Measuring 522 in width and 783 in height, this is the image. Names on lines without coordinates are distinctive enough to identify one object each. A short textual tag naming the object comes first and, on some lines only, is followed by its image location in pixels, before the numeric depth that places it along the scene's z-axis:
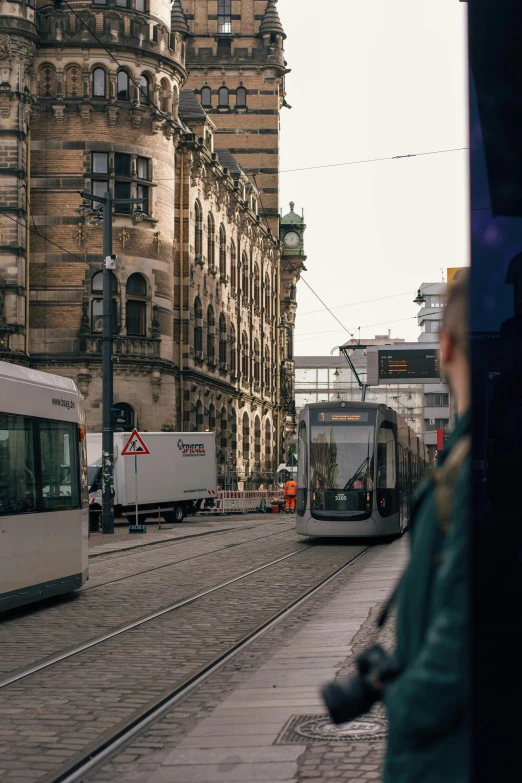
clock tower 76.62
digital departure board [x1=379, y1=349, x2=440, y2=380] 51.53
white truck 35.19
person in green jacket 1.96
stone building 42.44
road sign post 28.30
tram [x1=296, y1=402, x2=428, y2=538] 24.27
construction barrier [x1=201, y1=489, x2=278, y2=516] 47.66
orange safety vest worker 48.51
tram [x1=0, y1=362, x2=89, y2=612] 11.85
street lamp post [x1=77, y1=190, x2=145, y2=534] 29.50
